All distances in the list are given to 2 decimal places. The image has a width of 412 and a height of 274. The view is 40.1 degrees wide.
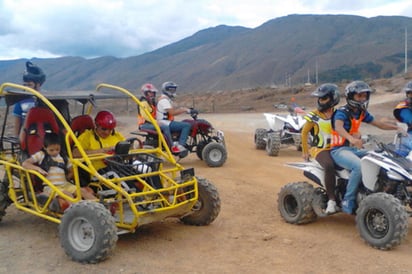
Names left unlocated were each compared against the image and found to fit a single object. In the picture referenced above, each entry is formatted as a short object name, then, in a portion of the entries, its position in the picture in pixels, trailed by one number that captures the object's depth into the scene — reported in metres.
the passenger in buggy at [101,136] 7.07
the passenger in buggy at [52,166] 6.48
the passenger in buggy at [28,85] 7.48
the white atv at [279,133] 13.99
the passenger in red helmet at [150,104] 11.95
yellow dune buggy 5.66
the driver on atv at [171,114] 11.90
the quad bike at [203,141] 12.30
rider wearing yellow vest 6.75
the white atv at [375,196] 5.87
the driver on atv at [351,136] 6.47
